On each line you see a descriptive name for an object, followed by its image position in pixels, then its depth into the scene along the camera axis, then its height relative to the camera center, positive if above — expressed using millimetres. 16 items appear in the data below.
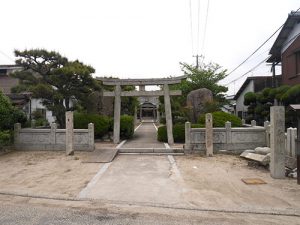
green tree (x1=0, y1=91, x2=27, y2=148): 10341 -102
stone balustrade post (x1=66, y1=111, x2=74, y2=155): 10097 -898
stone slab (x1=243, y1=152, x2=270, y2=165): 7951 -1738
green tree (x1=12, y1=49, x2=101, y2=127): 12032 +2194
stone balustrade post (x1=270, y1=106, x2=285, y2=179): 7009 -953
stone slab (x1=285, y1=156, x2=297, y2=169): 7350 -1712
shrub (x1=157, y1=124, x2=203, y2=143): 12872 -1190
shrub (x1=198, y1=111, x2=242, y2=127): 12100 -304
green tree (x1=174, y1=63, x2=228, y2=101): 20023 +3058
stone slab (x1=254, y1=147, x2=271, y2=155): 8593 -1533
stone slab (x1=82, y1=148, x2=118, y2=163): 9035 -1851
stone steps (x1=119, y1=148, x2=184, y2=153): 10681 -1783
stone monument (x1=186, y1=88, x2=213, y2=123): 14711 +932
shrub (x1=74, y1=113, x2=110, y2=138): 13099 -428
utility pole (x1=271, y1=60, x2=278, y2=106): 16760 +2989
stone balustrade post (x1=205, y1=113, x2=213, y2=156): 9989 -939
